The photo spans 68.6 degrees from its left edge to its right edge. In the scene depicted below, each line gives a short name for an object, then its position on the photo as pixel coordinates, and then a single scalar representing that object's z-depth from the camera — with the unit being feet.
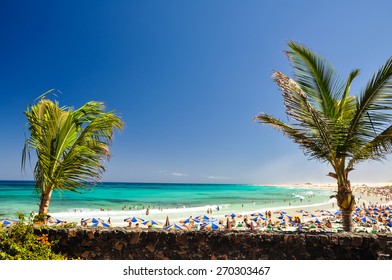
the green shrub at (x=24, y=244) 15.30
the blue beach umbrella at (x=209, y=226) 44.92
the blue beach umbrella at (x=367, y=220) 64.37
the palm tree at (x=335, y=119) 19.69
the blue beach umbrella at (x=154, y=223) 55.11
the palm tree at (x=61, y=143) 20.24
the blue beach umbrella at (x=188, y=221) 58.68
